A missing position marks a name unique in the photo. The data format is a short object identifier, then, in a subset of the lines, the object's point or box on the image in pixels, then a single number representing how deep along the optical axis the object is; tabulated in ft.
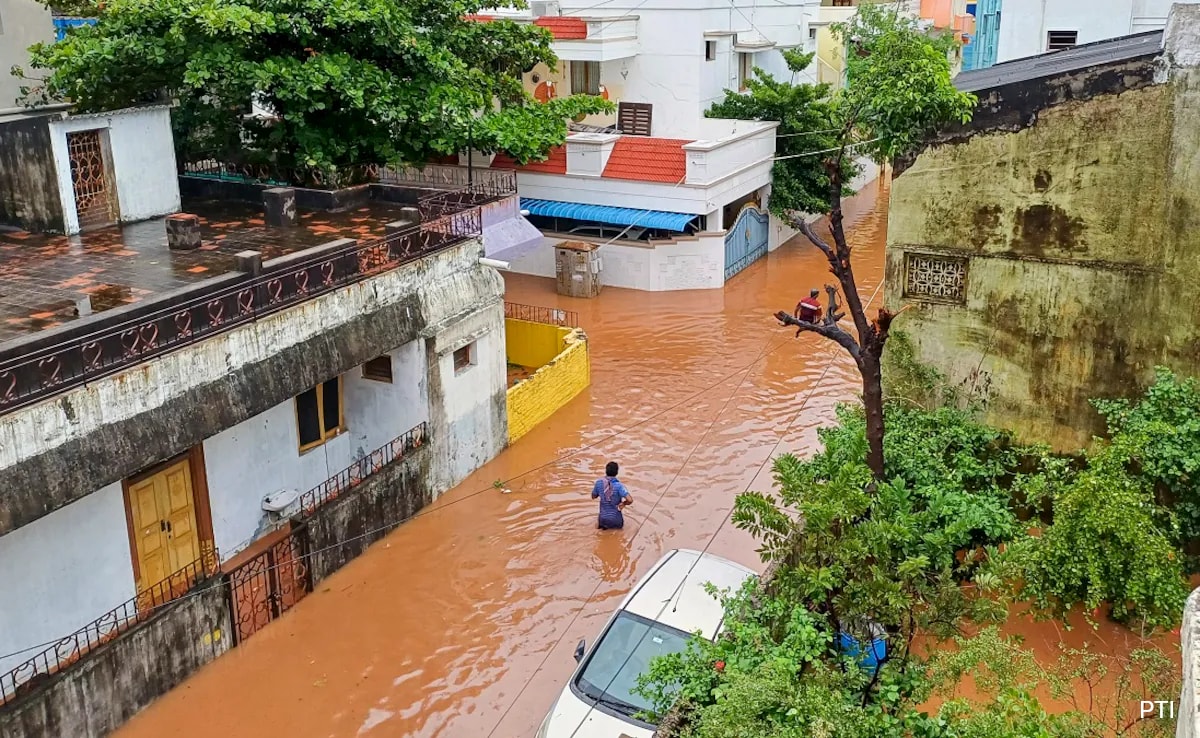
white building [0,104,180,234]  46.37
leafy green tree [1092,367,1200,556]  33.17
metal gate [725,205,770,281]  83.35
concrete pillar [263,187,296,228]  50.19
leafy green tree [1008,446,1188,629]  29.35
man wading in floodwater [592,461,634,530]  46.11
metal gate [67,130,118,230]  47.93
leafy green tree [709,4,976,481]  35.14
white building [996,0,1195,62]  68.44
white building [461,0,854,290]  78.84
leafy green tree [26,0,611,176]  49.42
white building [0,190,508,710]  31.24
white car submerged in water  29.35
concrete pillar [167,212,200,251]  45.52
